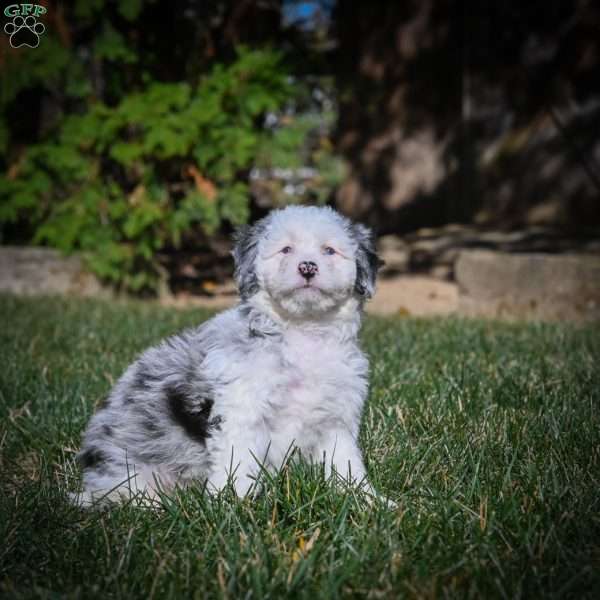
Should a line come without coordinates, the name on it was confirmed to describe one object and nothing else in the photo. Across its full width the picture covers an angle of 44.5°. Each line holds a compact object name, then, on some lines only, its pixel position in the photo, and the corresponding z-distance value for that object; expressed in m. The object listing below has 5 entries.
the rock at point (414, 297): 7.99
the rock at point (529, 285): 7.30
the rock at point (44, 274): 8.58
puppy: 2.80
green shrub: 7.92
